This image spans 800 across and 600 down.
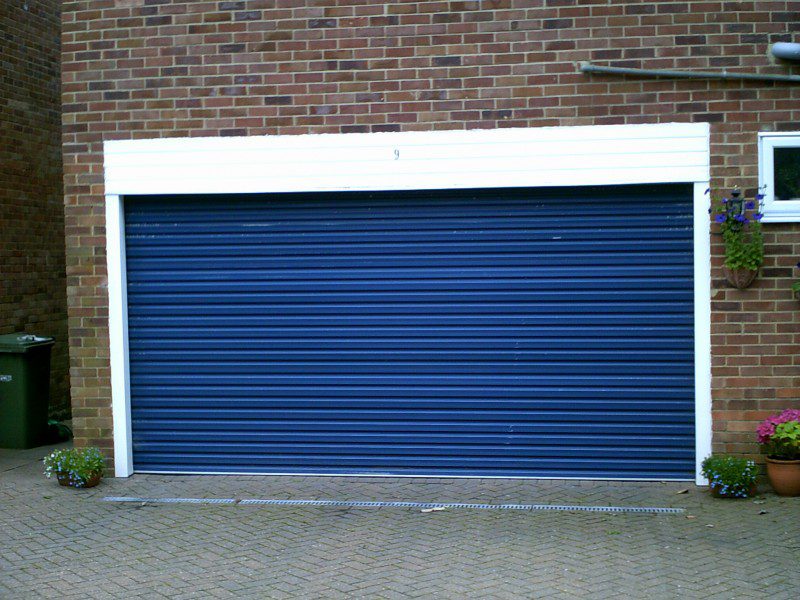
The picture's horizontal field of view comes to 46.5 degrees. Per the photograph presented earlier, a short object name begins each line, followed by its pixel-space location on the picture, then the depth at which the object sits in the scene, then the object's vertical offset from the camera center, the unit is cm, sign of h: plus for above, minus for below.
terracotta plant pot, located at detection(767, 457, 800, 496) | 756 -160
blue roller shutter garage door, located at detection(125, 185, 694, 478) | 820 -43
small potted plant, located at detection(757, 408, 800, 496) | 750 -139
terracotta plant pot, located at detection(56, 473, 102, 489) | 834 -171
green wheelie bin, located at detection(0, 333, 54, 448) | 1003 -106
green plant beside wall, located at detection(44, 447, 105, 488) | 829 -158
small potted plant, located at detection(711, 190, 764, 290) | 773 +37
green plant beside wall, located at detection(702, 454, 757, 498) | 754 -159
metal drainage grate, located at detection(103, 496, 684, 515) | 741 -181
